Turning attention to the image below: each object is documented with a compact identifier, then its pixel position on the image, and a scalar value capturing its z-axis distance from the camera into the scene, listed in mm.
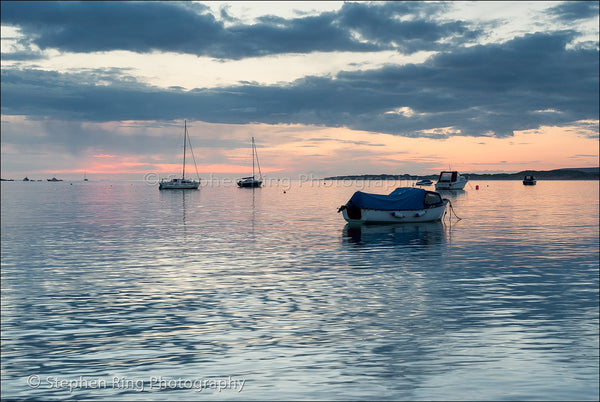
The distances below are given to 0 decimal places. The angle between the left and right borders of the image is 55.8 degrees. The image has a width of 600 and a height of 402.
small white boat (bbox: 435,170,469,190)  169875
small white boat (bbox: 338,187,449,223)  50531
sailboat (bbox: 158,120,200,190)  175000
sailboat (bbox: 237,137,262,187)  196125
